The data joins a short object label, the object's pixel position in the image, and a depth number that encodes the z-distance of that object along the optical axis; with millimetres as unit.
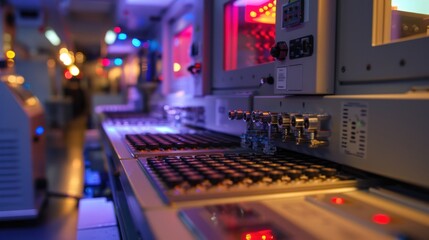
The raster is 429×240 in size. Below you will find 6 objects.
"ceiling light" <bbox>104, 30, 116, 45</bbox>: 4297
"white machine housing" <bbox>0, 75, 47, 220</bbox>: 2465
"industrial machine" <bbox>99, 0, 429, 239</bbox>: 688
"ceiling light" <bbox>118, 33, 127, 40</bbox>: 3418
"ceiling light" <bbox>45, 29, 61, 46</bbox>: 6816
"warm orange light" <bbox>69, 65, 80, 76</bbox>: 6168
